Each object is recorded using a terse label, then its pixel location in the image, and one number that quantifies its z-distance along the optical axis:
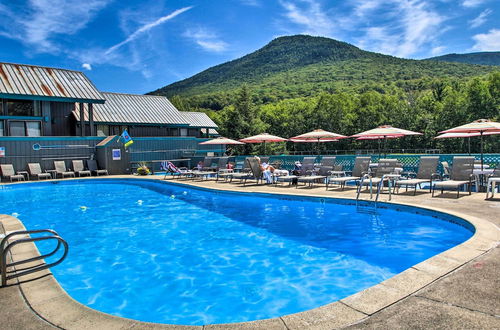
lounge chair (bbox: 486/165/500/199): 7.51
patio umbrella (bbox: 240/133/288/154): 16.42
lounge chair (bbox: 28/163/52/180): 16.39
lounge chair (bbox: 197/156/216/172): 16.38
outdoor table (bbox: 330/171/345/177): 11.00
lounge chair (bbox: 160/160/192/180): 15.23
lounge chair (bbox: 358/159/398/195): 10.00
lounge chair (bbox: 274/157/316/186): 11.93
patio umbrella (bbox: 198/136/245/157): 18.02
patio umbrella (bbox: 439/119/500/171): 9.45
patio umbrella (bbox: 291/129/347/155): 15.34
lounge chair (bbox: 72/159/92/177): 17.55
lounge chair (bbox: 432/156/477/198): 8.74
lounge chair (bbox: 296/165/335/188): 11.34
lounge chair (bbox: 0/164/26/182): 15.84
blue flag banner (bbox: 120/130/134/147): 18.47
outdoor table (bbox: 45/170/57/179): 16.72
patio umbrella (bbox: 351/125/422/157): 12.21
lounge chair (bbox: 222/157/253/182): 13.12
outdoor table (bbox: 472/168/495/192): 8.62
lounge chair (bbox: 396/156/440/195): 9.39
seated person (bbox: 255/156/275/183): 12.48
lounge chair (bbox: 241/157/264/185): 12.64
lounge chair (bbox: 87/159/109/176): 17.98
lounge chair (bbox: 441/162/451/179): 10.50
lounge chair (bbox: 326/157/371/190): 10.91
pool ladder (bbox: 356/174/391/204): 7.96
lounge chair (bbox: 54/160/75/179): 16.95
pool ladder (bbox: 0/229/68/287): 3.21
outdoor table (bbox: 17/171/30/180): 16.28
